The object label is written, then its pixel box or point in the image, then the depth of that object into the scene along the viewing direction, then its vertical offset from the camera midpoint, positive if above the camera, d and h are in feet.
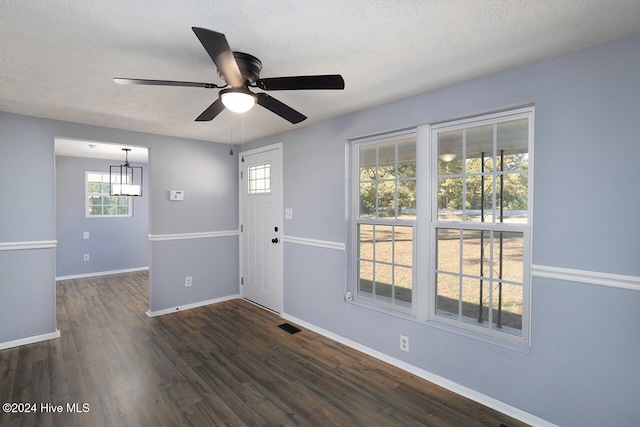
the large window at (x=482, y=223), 7.14 -0.32
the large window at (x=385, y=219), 9.12 -0.31
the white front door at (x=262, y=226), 13.32 -0.79
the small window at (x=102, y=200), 20.10 +0.53
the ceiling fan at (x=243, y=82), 4.77 +2.28
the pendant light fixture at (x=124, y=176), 20.68 +2.17
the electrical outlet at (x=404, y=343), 8.82 -3.78
